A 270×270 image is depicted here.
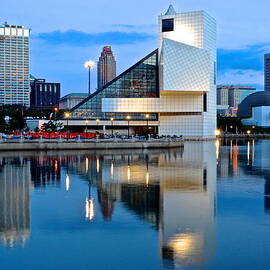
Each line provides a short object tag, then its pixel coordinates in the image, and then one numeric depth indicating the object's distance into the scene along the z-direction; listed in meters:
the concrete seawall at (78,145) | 52.75
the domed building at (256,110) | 171.38
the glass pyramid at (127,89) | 111.06
